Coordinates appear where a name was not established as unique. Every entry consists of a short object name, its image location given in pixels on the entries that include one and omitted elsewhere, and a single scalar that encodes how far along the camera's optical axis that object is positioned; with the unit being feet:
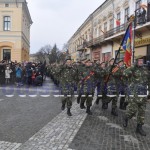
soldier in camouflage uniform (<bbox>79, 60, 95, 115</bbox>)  18.46
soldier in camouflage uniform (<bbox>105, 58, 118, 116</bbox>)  18.76
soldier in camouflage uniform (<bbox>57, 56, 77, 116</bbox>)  17.89
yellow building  82.87
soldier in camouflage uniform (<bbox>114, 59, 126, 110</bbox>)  18.99
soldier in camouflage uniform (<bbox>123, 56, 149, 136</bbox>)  14.35
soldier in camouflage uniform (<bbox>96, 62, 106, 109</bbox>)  20.03
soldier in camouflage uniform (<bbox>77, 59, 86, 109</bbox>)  18.79
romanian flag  18.85
